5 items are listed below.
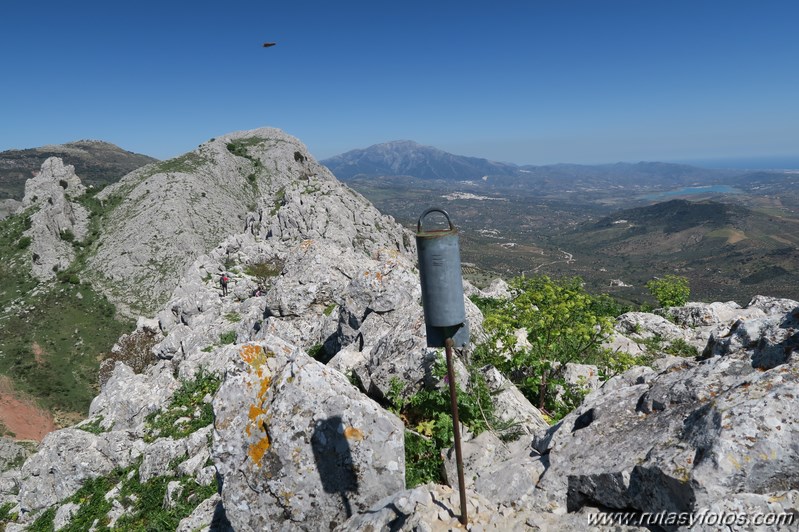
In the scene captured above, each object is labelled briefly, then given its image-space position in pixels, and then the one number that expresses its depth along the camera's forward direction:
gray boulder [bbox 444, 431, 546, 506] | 7.04
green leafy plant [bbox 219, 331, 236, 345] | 23.78
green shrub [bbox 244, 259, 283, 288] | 36.50
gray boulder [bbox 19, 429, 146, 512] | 14.76
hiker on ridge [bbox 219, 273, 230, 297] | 33.12
